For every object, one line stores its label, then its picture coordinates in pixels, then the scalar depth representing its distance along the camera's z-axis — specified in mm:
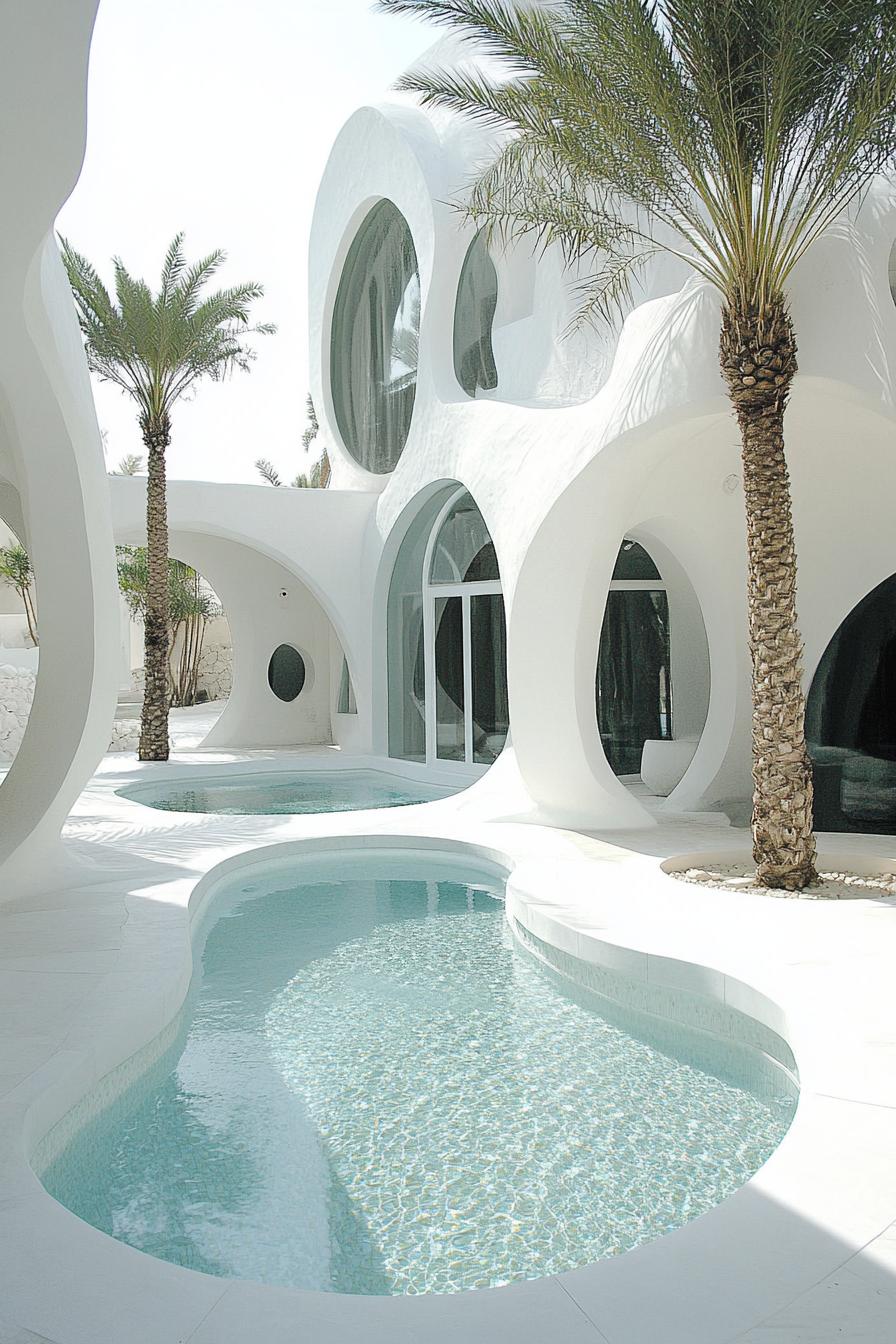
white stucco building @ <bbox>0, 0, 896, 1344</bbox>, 3287
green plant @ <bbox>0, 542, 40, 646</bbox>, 35094
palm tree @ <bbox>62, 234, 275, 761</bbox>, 18188
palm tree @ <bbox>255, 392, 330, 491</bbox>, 42938
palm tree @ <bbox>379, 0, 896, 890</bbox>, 7730
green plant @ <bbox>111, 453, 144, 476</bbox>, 49312
